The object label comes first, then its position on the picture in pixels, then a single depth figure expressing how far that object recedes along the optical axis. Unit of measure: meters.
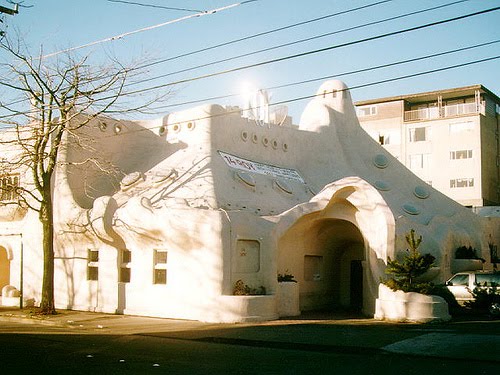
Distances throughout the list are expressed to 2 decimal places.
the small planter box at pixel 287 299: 21.22
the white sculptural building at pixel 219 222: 20.56
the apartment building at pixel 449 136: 48.94
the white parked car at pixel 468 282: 22.03
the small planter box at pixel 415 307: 19.47
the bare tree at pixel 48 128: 20.98
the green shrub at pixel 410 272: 19.77
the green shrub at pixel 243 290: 20.16
